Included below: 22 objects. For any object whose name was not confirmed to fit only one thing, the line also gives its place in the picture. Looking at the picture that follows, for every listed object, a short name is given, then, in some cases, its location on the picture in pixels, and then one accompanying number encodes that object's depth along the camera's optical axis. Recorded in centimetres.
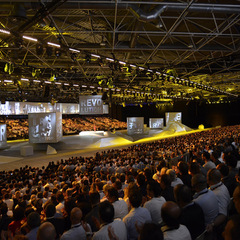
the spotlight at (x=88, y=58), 1134
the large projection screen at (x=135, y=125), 2998
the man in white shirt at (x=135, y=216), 295
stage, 1672
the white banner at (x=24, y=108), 2690
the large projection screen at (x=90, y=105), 1903
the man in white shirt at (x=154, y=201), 346
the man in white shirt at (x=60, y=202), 451
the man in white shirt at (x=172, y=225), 228
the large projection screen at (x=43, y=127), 1988
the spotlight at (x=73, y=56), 1124
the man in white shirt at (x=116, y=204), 355
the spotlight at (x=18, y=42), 874
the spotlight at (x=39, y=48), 903
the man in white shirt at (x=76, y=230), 279
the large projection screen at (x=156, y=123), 3556
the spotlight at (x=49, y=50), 966
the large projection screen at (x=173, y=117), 3672
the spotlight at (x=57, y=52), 1009
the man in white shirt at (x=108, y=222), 260
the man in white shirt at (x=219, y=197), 309
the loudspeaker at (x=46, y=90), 1720
